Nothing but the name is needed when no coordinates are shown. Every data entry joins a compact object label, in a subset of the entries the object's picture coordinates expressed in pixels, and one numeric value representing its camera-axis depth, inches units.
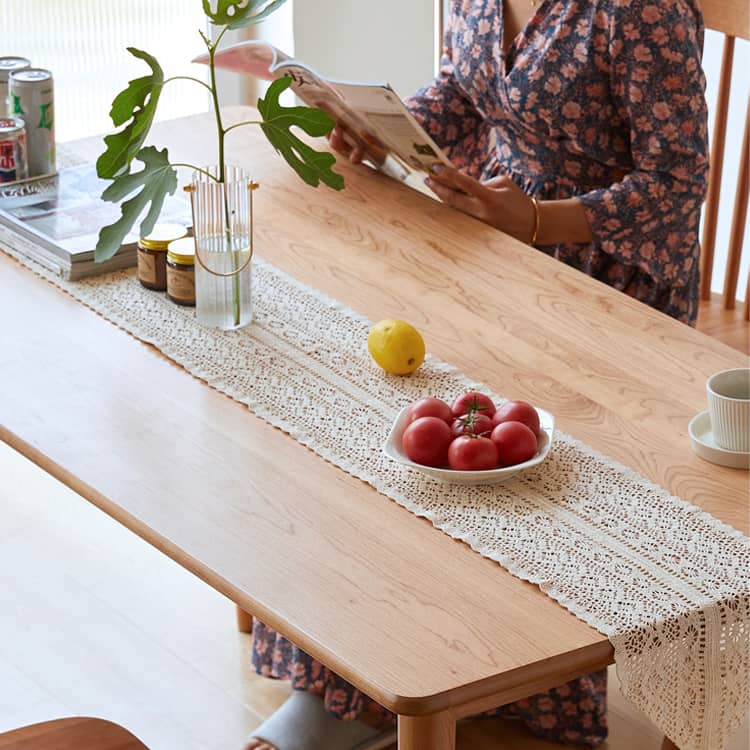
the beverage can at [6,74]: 136.4
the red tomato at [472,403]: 107.4
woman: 130.7
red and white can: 132.9
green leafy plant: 114.3
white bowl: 105.0
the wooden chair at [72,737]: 103.2
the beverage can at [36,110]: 134.0
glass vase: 116.3
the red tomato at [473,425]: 106.7
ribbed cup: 106.8
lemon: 113.7
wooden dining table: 96.1
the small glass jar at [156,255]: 121.7
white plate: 107.3
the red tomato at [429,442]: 106.0
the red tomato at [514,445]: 105.8
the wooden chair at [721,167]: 142.0
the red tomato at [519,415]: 107.4
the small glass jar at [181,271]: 119.5
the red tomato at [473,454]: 105.0
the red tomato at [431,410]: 107.7
